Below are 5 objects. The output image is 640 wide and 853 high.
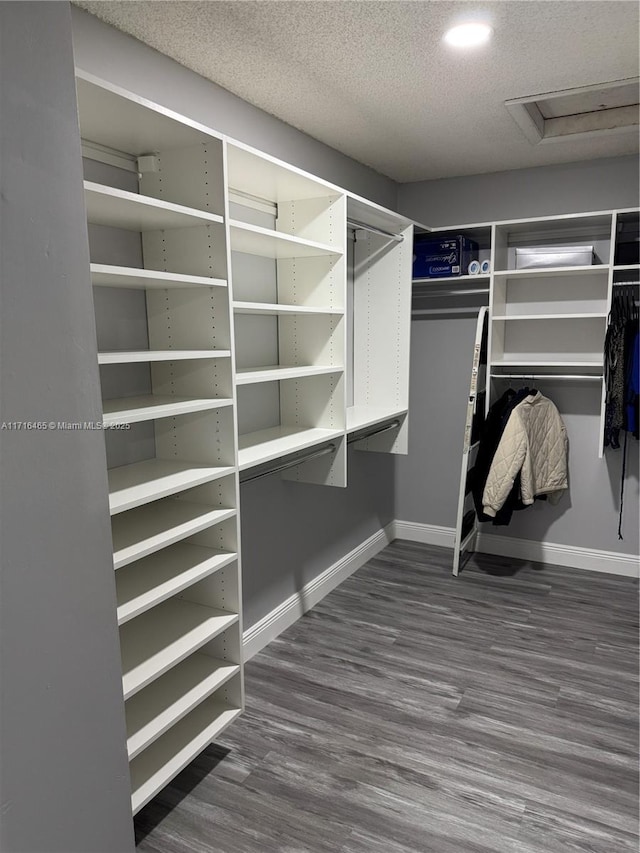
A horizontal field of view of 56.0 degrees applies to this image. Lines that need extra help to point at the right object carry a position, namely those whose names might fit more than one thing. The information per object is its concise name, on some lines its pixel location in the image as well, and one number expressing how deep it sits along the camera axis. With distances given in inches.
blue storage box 149.8
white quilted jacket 139.6
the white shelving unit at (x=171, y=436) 71.7
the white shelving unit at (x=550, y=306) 143.3
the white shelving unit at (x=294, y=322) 103.7
